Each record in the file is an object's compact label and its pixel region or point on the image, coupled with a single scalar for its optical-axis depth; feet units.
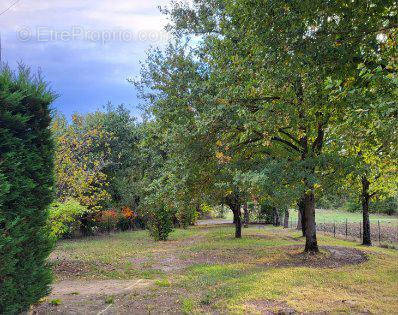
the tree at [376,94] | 24.22
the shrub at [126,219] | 110.93
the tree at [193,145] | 45.24
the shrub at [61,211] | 41.79
